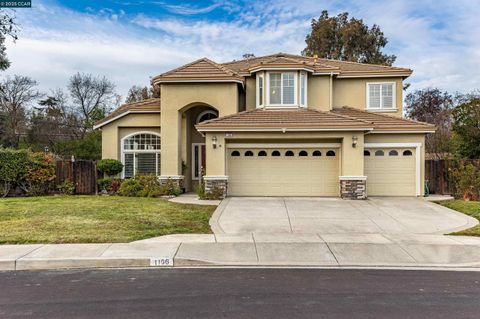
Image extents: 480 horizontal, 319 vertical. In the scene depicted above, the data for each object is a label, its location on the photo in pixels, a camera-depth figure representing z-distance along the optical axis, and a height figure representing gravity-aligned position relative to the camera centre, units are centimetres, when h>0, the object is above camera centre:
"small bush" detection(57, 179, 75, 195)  1952 -142
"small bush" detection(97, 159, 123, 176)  1962 -34
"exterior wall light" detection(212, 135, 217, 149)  1741 +82
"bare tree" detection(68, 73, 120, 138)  4951 +856
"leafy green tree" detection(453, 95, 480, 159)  2125 +166
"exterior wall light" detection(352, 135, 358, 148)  1703 +81
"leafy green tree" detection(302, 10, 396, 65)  4066 +1254
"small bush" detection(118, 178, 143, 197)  1853 -139
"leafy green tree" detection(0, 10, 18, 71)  1099 +370
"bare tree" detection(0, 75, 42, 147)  4059 +604
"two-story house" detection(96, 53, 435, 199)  1733 +129
